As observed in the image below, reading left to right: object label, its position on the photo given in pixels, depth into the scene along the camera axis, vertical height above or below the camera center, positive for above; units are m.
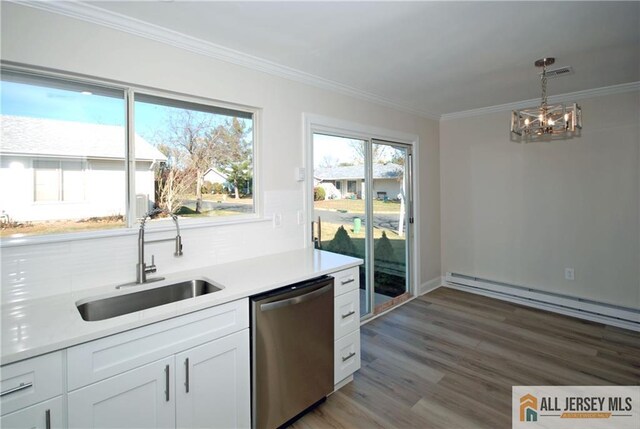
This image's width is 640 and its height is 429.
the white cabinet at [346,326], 2.21 -0.83
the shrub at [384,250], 3.63 -0.44
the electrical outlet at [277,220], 2.57 -0.04
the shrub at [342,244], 3.14 -0.31
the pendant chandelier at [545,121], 2.31 +0.72
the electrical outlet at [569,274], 3.51 -0.72
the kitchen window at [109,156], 1.61 +0.38
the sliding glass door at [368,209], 3.04 +0.05
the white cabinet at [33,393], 1.06 -0.63
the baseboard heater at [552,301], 3.21 -1.05
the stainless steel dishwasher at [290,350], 1.73 -0.83
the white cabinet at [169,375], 1.23 -0.72
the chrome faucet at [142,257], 1.82 -0.25
